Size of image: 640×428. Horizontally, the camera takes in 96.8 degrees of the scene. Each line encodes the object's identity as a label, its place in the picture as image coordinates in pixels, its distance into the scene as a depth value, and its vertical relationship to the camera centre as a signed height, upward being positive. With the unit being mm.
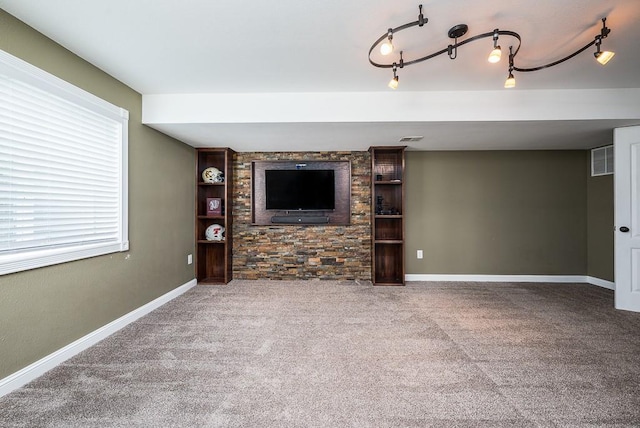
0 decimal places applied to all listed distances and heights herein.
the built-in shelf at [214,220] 4363 -74
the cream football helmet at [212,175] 4410 +626
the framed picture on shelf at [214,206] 4430 +146
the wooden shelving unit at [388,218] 4461 -52
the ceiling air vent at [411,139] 3719 +1020
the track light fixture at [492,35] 1760 +1171
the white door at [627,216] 3186 -23
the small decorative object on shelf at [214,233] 4430 -276
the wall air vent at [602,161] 4039 +782
